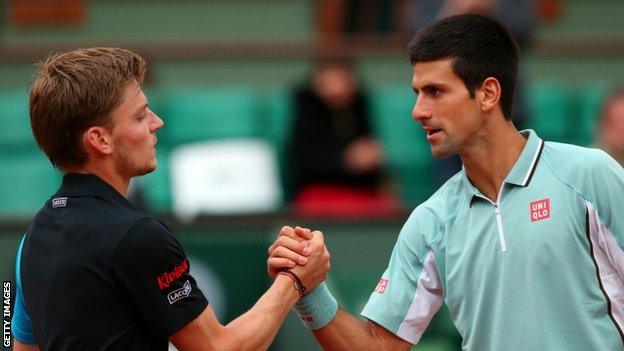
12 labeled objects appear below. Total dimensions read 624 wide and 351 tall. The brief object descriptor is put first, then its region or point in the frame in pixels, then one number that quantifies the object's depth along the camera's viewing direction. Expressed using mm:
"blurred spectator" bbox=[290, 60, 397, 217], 17391
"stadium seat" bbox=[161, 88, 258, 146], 18641
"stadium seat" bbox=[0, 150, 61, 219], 18281
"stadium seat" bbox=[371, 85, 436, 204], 18562
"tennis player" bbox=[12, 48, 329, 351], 7746
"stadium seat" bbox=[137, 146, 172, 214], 18109
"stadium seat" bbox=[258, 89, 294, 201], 18406
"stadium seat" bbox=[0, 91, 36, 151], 18500
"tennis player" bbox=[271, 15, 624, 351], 8711
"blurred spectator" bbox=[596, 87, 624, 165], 15656
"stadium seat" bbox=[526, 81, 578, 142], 19078
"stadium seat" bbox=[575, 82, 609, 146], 19047
